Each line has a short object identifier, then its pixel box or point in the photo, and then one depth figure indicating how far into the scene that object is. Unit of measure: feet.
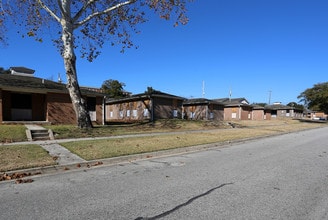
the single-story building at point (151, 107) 109.81
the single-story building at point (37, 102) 68.59
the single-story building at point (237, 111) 171.22
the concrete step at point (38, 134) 45.92
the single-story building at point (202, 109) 137.18
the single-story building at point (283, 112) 242.60
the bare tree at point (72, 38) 54.75
